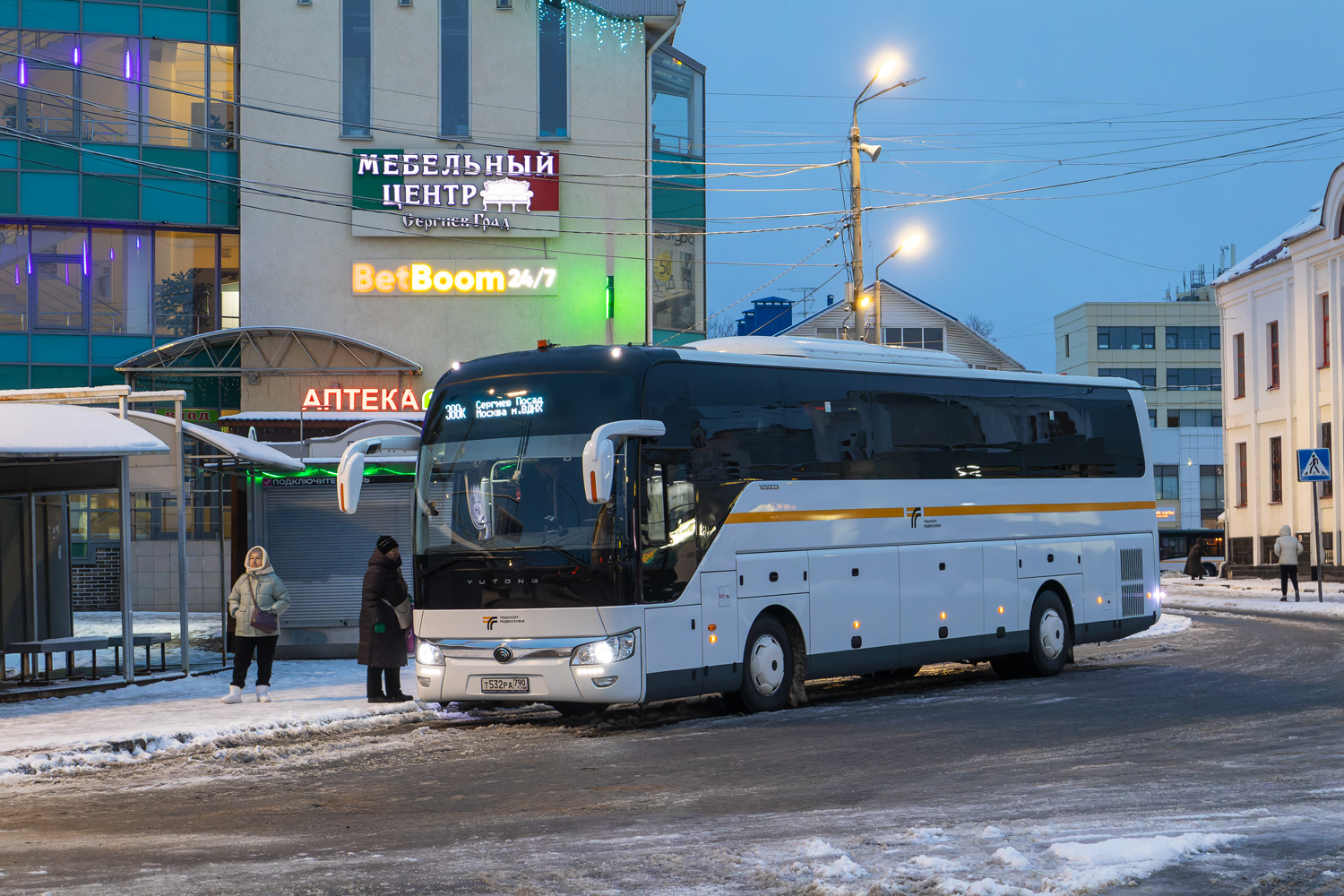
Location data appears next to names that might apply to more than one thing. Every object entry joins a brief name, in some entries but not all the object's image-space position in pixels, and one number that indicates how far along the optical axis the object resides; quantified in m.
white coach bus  13.88
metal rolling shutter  21.78
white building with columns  47.03
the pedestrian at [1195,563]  57.66
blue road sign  33.31
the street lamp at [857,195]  28.44
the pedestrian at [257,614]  16.59
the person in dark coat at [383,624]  16.48
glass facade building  35.09
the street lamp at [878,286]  30.86
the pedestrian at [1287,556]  36.31
